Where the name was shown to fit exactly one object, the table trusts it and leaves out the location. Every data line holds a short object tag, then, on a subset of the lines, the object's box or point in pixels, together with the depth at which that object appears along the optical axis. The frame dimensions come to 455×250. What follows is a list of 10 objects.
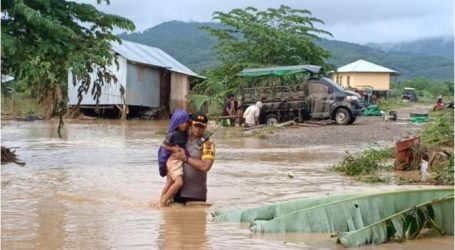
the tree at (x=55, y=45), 12.35
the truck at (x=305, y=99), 26.14
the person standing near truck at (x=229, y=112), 27.90
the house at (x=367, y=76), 64.00
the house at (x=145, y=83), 34.94
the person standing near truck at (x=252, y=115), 25.94
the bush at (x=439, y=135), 14.76
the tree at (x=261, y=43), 36.50
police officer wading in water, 7.85
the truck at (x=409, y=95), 59.28
